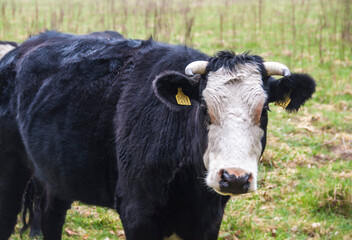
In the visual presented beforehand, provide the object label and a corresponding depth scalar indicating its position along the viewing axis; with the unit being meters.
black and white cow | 3.13
